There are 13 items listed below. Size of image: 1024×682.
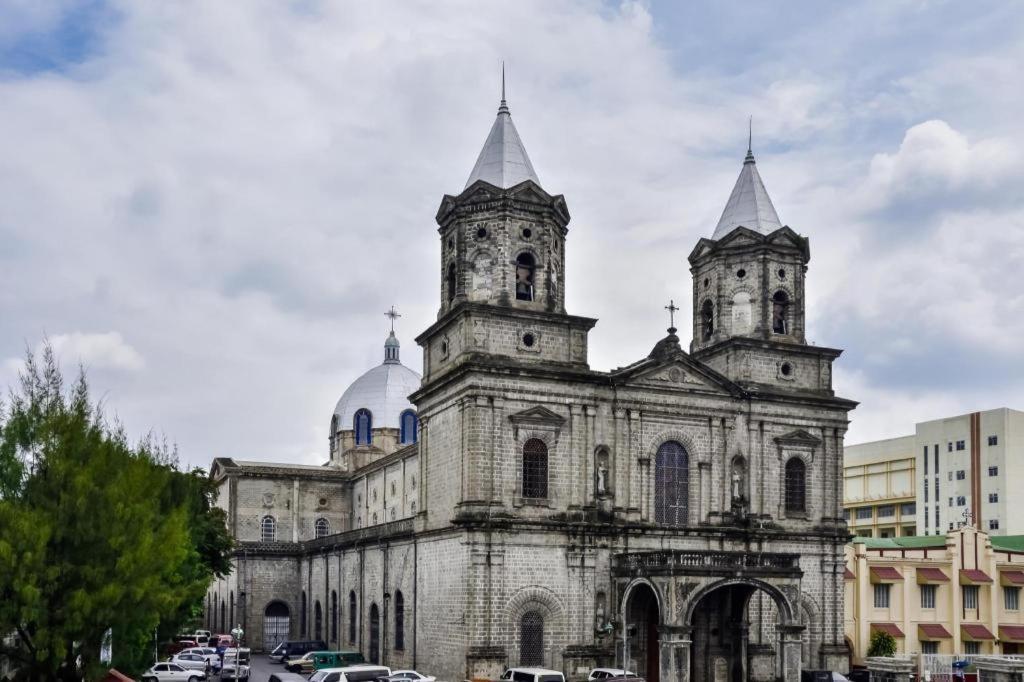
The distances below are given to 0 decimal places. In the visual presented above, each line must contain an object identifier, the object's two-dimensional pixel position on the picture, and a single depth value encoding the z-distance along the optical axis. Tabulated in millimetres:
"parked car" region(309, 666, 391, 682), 38656
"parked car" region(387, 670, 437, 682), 39709
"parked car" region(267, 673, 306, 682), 39631
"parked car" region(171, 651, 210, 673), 47188
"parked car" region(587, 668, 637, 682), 40562
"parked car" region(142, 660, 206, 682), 43119
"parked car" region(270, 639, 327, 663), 56500
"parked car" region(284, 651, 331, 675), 51312
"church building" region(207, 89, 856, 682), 42344
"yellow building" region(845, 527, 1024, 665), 54406
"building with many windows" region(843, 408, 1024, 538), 85938
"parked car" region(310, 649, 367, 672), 48906
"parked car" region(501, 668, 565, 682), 38322
